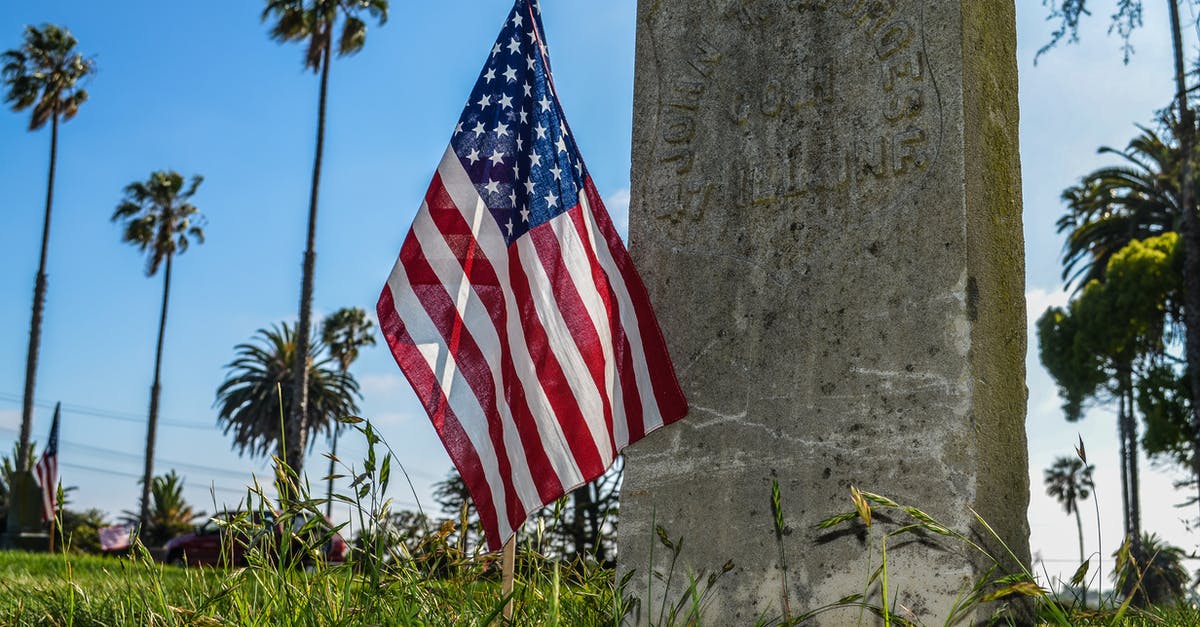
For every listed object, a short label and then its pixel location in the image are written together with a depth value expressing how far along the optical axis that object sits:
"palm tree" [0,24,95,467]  28.75
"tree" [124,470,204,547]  26.84
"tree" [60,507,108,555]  23.04
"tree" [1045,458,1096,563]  48.69
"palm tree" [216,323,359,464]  46.06
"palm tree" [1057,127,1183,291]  26.44
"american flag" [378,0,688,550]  3.49
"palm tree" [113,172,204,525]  32.09
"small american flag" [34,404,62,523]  15.38
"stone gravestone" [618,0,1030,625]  3.19
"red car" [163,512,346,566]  18.23
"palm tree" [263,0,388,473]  21.80
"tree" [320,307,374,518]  42.28
